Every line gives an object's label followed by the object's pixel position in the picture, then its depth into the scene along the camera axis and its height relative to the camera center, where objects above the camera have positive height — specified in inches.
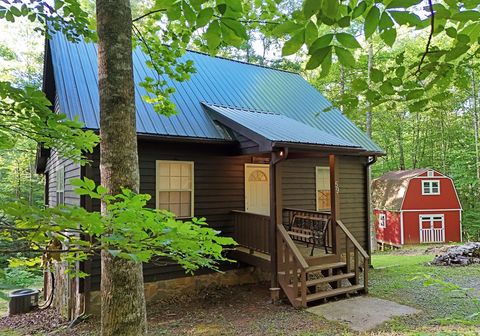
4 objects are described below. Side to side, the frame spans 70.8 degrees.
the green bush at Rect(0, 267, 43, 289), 503.0 -143.1
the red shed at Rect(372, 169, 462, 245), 823.1 -57.1
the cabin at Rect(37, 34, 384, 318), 254.5 +9.7
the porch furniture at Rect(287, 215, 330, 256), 280.5 -37.3
